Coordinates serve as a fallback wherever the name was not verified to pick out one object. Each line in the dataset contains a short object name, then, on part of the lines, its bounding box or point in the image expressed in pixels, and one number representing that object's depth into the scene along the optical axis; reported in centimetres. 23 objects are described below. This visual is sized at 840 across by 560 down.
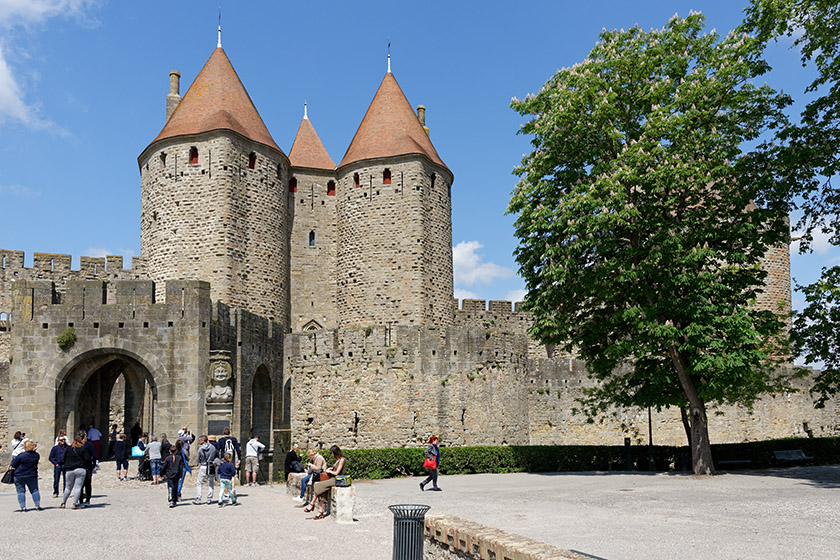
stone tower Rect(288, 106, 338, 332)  3594
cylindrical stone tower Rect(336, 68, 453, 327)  3406
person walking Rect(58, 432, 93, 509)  1419
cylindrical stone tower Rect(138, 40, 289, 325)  3192
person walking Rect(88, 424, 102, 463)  2014
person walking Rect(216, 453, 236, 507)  1496
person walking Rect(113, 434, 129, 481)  1916
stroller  1917
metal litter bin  837
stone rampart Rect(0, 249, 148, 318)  3553
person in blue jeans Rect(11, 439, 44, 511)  1388
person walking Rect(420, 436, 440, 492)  1703
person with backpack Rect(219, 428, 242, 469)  1706
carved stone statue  1931
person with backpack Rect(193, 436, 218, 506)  1504
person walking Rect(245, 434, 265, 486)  1852
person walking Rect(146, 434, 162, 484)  1848
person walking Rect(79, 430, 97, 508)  1460
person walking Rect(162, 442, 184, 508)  1466
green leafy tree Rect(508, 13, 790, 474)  1820
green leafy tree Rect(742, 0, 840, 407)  1682
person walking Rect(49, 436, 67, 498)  1516
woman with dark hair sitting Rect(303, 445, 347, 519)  1320
